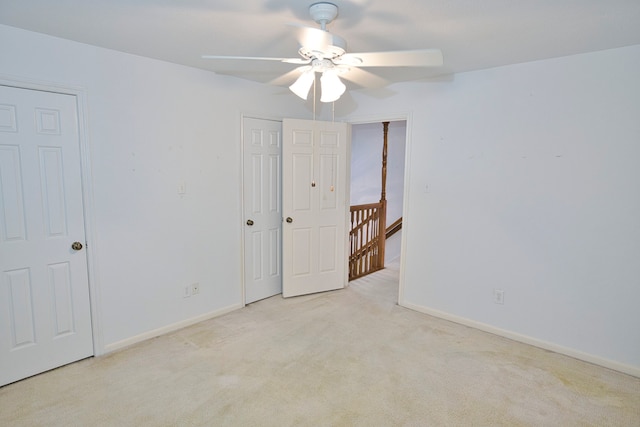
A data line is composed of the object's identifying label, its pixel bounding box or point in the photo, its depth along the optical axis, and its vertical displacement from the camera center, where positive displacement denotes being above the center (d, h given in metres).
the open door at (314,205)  3.76 -0.30
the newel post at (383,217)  4.83 -0.53
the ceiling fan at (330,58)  1.71 +0.65
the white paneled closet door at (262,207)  3.57 -0.31
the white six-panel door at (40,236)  2.24 -0.41
